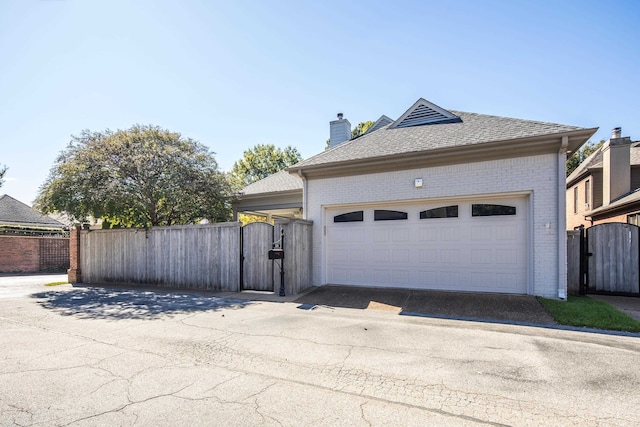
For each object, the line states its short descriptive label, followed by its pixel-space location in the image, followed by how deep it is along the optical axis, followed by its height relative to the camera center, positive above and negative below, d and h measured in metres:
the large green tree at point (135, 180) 11.28 +1.31
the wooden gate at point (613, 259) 8.77 -1.22
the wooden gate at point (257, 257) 9.81 -1.27
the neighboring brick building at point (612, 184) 13.96 +1.48
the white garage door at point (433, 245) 8.30 -0.84
